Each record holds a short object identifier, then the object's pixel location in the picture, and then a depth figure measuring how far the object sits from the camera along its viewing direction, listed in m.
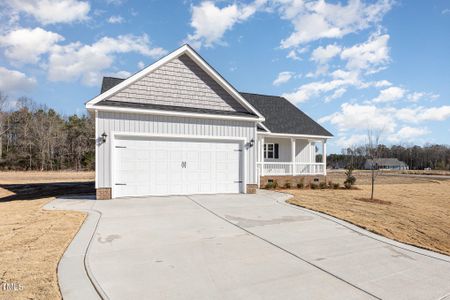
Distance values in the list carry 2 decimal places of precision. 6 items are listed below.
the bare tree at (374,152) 16.14
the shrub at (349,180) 18.34
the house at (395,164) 94.70
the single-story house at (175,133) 11.20
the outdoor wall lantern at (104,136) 10.92
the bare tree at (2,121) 43.62
